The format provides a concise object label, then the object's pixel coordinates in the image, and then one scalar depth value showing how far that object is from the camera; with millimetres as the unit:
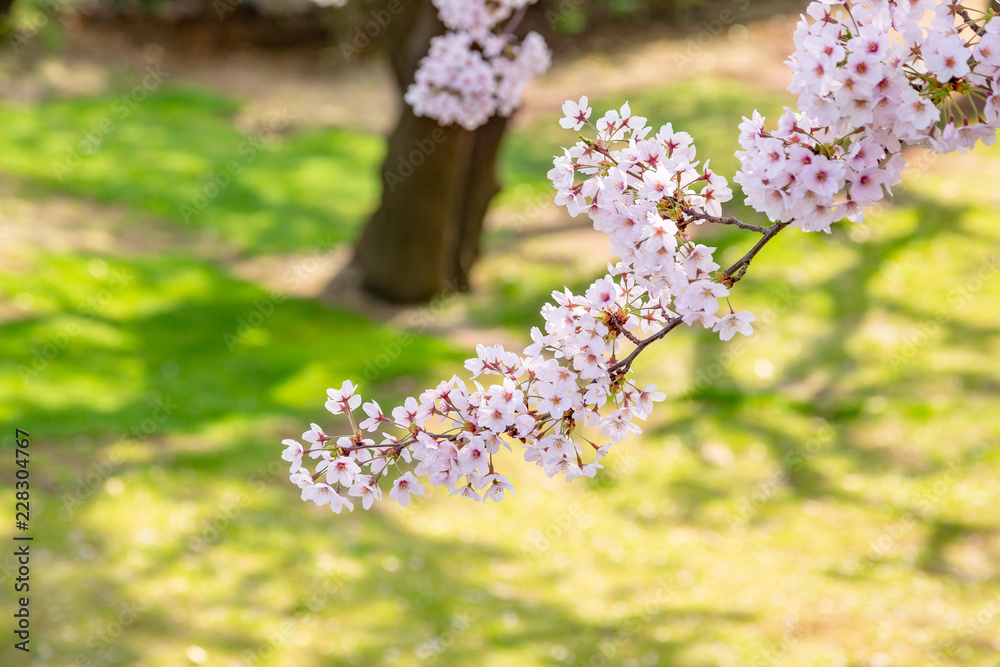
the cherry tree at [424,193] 14945
